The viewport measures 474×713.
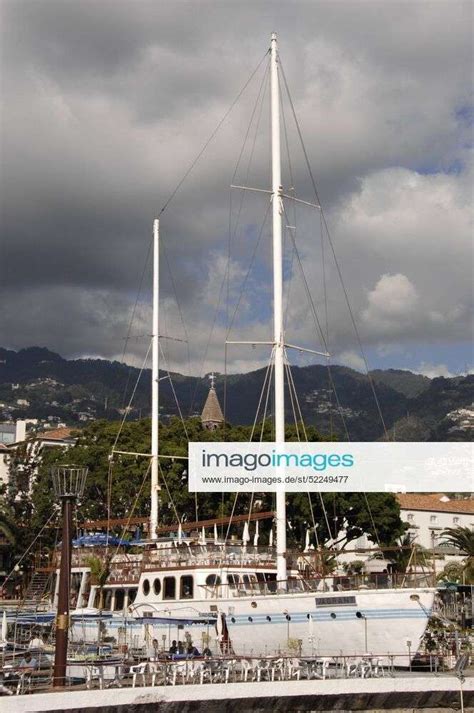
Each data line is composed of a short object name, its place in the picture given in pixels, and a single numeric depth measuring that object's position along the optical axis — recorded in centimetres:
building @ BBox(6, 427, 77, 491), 7550
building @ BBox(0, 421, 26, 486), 12432
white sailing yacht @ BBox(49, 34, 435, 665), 2655
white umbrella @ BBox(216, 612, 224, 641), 3105
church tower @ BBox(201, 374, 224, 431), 11715
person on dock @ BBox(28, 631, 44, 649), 3056
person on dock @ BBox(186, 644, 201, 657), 2763
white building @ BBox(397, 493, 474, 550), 10156
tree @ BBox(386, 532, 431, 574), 5685
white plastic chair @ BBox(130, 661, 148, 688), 2225
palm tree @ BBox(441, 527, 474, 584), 5394
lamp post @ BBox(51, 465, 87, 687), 2156
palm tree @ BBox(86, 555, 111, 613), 3916
